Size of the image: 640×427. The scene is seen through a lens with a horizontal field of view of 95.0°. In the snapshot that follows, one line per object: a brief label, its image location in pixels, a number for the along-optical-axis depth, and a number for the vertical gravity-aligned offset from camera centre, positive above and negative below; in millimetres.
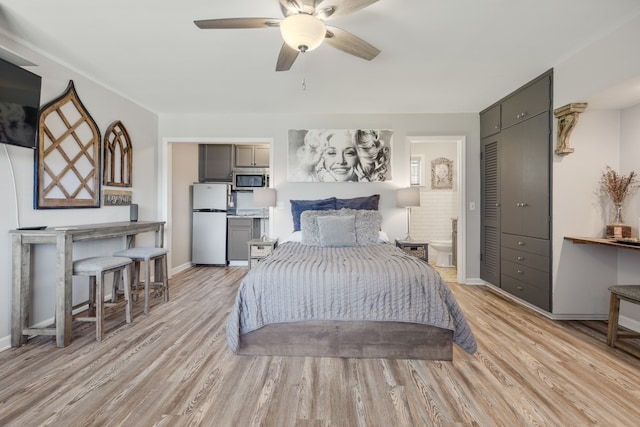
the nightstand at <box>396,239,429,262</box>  3795 -453
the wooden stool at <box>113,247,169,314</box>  3004 -599
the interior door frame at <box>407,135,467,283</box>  4230 +242
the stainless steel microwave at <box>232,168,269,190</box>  5277 +581
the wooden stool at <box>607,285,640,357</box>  2219 -810
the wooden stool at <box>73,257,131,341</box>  2432 -524
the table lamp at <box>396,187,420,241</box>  3938 +221
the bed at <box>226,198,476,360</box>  2094 -729
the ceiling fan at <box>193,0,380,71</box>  1732 +1202
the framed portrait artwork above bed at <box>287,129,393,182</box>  4289 +865
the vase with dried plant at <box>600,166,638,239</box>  2709 +205
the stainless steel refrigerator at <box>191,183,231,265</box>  5238 -196
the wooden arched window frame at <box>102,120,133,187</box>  3400 +676
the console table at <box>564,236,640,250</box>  2346 -238
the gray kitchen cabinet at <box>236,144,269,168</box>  5359 +1033
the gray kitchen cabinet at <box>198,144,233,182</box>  5383 +921
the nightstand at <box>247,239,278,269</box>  3912 -483
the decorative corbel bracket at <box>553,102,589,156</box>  2695 +887
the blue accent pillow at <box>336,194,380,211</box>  4102 +141
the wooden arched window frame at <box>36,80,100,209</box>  2648 +549
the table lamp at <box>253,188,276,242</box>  4122 +206
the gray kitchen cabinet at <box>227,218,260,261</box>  5293 -412
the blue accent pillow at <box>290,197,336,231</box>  4094 +95
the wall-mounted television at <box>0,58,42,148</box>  2158 +823
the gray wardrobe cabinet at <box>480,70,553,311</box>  3051 +254
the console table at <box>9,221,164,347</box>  2332 -574
